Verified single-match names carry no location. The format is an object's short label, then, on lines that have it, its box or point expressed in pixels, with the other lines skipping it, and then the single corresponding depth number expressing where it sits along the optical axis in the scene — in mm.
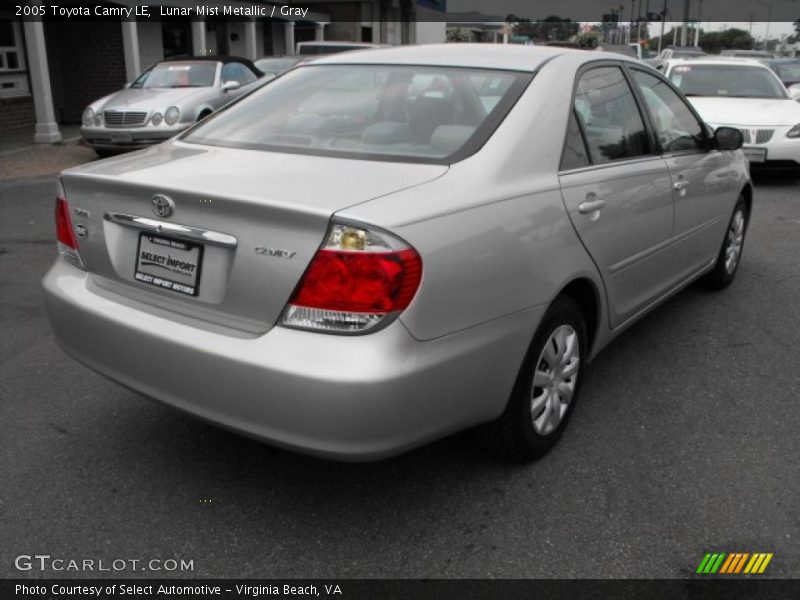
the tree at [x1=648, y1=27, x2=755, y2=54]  91769
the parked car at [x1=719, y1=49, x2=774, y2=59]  28470
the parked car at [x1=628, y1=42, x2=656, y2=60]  28425
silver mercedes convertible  10859
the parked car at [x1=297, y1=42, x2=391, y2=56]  17486
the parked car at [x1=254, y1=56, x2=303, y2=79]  14555
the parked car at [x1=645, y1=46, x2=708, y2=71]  24586
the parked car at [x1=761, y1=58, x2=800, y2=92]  17188
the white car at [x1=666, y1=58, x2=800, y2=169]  9477
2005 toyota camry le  2309
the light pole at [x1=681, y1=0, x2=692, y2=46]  46056
